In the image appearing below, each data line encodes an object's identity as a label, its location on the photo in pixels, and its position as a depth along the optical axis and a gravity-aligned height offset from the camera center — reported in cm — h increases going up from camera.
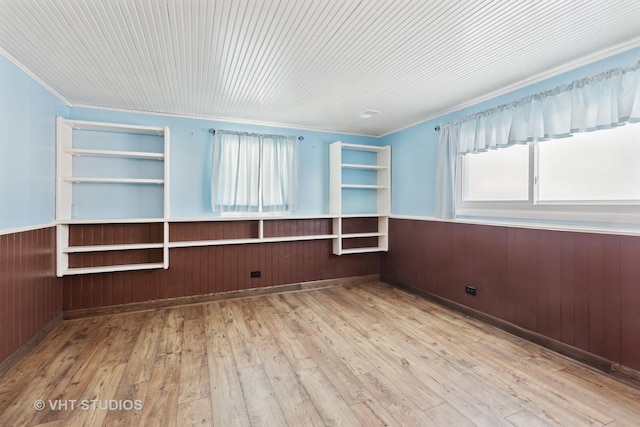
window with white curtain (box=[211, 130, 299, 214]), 374 +55
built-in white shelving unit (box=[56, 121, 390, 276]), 305 +2
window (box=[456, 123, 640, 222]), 209 +33
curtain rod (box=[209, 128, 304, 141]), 374 +106
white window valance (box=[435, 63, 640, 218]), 202 +83
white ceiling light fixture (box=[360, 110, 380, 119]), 353 +126
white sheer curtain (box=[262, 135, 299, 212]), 396 +57
